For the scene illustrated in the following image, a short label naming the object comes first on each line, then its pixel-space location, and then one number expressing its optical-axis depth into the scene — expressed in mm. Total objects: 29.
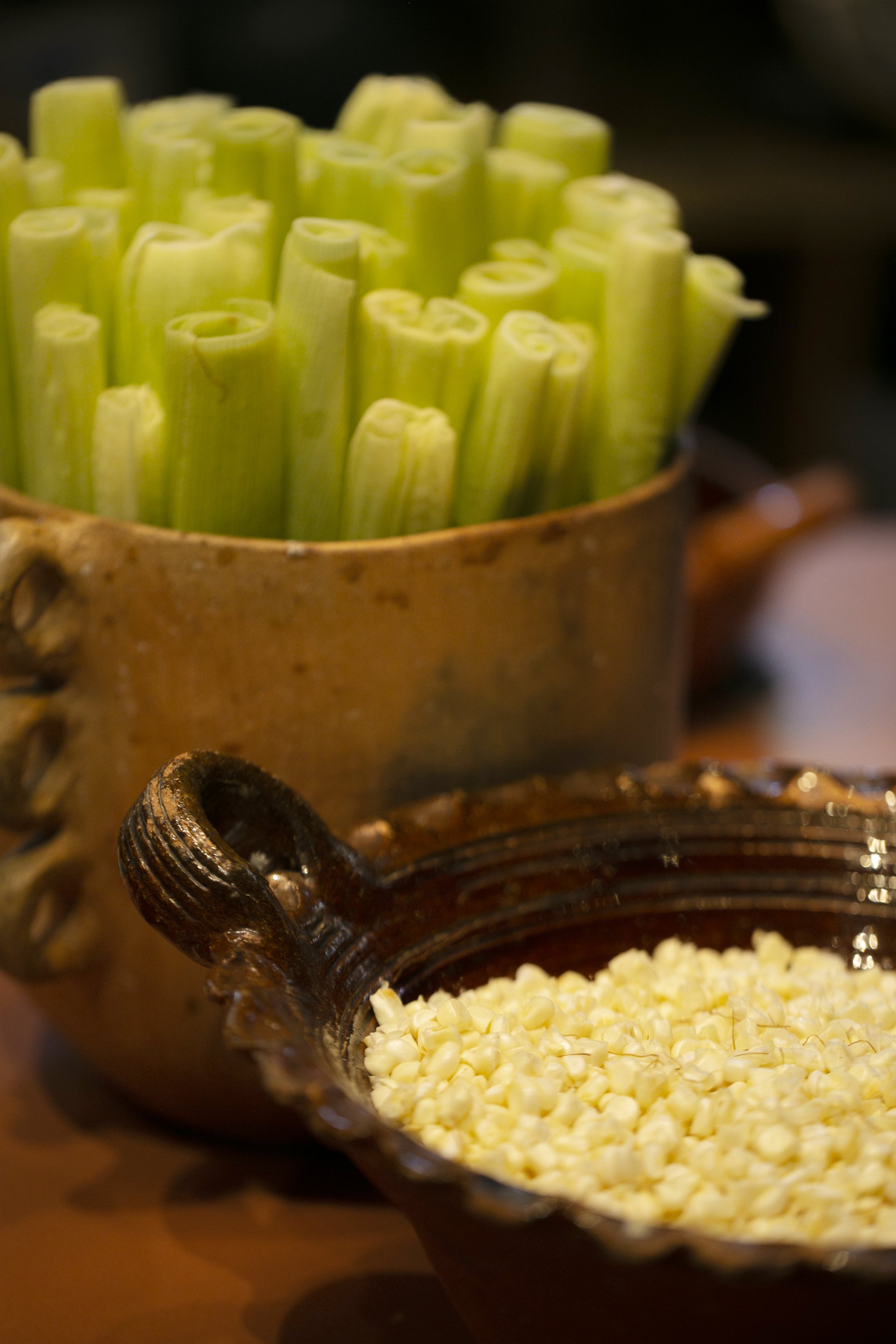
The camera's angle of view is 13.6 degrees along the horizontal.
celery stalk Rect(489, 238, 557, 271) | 1326
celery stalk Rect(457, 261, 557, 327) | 1292
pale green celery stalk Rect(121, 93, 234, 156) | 1338
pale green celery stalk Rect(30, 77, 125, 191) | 1339
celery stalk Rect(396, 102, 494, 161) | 1336
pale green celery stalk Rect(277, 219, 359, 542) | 1250
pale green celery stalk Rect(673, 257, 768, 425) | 1324
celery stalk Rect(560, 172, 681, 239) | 1331
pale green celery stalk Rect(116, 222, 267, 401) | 1257
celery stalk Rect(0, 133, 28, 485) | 1291
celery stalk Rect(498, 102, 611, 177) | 1375
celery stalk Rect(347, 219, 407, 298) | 1287
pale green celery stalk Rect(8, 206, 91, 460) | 1262
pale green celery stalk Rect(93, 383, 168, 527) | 1249
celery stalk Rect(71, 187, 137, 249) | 1326
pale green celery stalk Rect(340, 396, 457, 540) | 1251
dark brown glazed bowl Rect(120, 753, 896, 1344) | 1087
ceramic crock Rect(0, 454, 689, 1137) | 1243
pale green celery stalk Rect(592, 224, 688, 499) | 1292
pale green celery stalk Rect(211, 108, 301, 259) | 1313
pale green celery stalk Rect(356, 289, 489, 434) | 1262
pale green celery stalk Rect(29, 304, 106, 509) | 1262
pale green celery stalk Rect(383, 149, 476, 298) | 1300
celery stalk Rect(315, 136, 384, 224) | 1320
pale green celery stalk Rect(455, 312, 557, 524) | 1261
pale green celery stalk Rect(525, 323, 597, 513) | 1276
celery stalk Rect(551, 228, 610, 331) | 1319
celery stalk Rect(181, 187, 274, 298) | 1283
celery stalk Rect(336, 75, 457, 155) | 1379
